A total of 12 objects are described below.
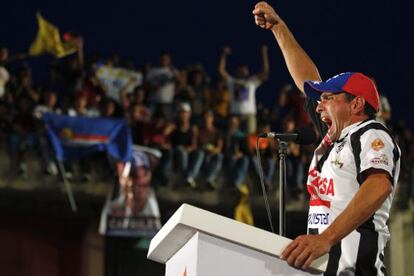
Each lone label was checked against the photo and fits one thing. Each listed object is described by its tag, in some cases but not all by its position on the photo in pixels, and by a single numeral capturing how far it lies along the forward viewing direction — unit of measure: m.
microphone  3.65
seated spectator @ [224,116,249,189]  13.17
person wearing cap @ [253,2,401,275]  2.93
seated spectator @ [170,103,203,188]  12.69
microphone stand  3.52
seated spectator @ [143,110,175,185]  12.60
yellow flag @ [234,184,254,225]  13.65
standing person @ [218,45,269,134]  13.38
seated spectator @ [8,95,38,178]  12.07
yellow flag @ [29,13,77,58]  13.14
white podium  2.74
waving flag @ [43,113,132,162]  12.08
